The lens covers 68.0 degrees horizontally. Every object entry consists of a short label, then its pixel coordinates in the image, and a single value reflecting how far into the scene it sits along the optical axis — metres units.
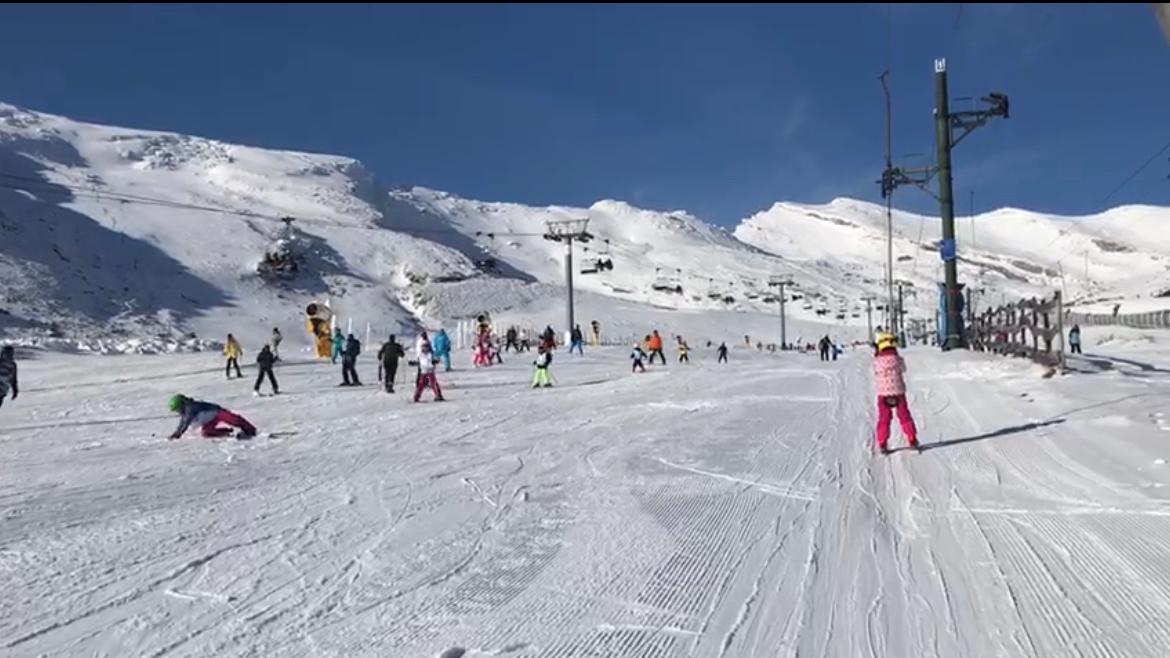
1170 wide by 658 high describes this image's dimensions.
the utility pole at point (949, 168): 31.27
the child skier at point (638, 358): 26.52
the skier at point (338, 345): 32.09
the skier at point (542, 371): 21.23
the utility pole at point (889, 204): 36.71
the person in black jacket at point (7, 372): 14.27
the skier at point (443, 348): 26.45
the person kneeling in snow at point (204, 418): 11.94
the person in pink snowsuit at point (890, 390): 9.53
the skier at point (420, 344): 17.95
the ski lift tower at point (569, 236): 49.28
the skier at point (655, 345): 31.39
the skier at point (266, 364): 20.28
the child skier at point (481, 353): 30.79
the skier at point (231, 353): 25.89
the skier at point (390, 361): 20.06
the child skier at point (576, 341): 38.12
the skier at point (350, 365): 22.64
